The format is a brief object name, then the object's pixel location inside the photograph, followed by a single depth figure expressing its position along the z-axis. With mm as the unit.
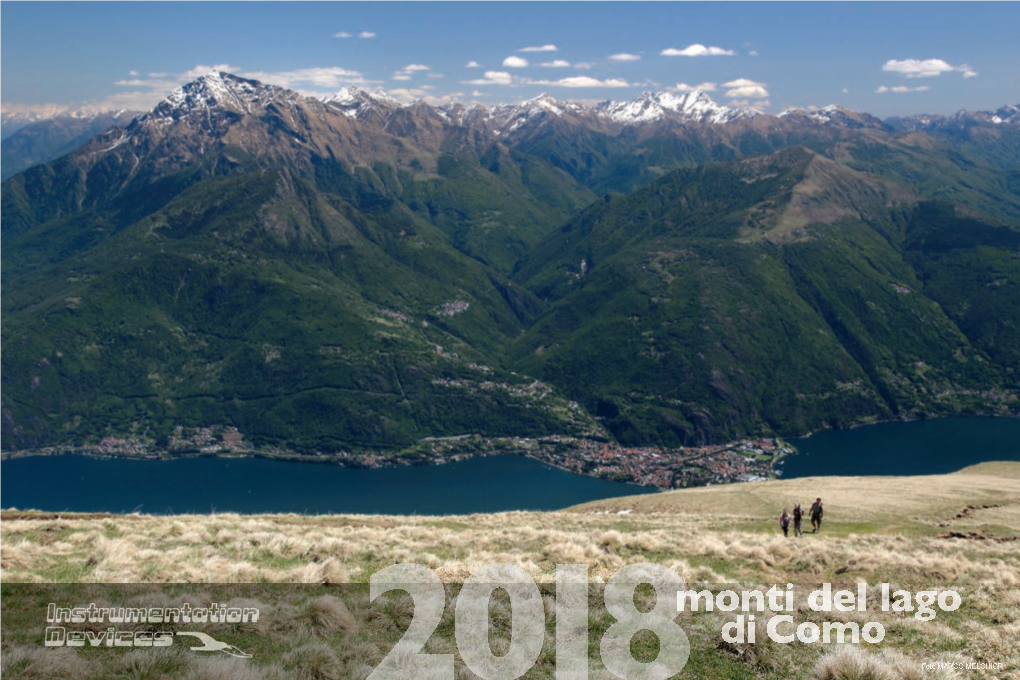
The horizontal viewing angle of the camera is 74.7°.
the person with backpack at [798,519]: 44000
